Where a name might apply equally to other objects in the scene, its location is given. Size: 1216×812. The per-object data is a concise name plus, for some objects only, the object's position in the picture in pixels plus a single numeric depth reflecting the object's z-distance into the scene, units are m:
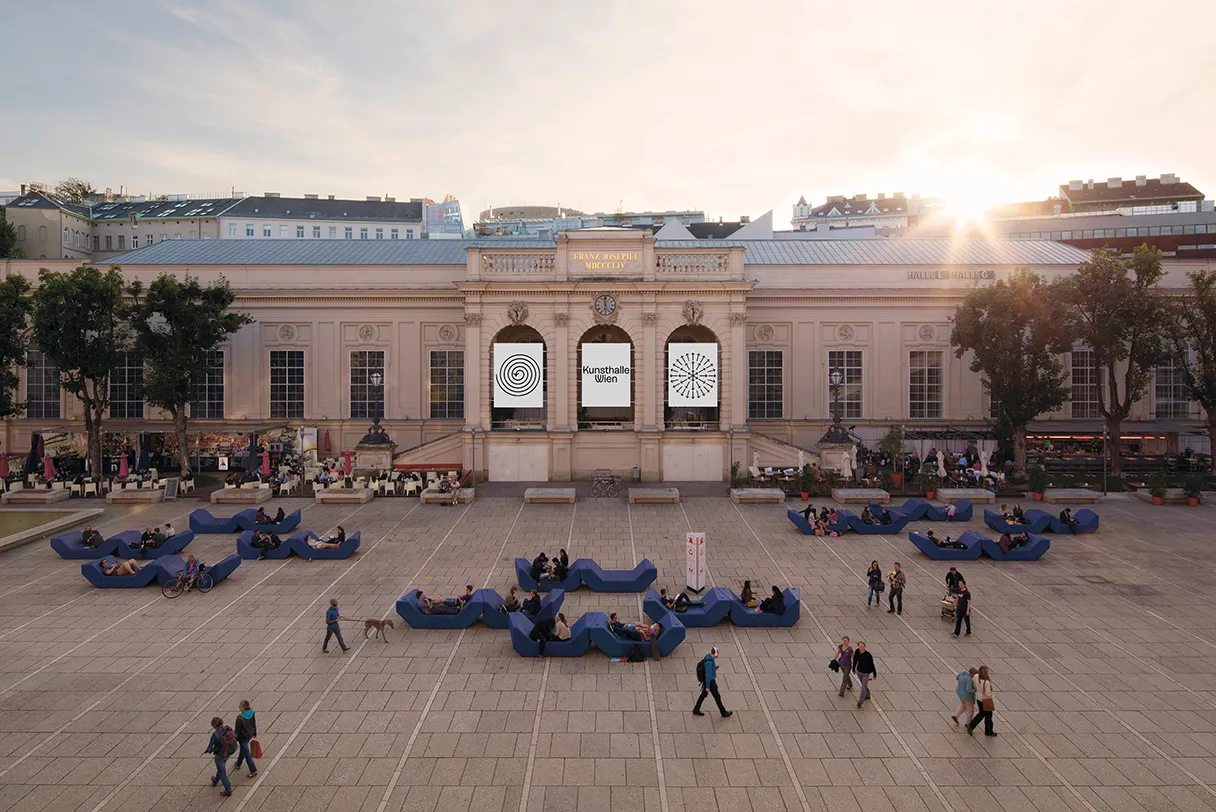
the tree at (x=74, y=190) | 116.58
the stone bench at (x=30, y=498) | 37.19
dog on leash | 19.28
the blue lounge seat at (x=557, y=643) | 18.41
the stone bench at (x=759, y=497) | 37.19
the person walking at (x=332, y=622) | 18.42
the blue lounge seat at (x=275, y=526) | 30.92
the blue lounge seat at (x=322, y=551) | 27.12
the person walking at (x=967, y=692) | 14.64
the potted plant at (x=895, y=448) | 40.59
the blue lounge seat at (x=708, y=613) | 20.34
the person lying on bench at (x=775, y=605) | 20.52
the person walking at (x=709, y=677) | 15.03
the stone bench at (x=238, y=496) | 37.19
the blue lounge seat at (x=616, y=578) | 23.41
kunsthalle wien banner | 42.50
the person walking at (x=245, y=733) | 13.03
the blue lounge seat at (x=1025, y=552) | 26.84
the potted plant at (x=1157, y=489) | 37.22
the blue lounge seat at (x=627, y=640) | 18.23
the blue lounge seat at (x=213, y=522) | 31.03
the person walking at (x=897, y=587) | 21.36
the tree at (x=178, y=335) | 40.84
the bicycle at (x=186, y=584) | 23.33
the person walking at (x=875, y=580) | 21.94
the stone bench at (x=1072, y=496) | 37.53
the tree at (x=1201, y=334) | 40.38
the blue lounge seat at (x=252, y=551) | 27.09
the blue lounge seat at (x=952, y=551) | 27.02
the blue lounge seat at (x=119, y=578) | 23.67
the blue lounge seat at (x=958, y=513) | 33.44
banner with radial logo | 42.75
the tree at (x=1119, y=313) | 38.72
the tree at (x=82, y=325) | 39.09
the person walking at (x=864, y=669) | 15.76
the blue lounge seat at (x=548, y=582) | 23.48
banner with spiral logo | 42.72
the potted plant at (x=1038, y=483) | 38.44
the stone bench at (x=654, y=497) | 36.84
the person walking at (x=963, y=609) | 19.51
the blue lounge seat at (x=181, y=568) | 23.60
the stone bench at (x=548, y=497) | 36.94
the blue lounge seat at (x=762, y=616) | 20.42
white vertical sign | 22.92
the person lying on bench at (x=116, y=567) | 23.98
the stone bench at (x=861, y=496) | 37.00
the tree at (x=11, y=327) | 38.88
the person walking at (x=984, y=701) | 14.20
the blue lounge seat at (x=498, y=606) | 20.08
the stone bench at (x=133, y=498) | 37.03
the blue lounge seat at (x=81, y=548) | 26.98
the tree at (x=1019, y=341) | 39.94
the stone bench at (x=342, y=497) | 37.44
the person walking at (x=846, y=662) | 16.09
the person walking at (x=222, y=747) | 12.48
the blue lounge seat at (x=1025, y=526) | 29.84
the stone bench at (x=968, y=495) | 37.31
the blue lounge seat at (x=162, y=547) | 26.45
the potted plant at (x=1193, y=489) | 36.94
